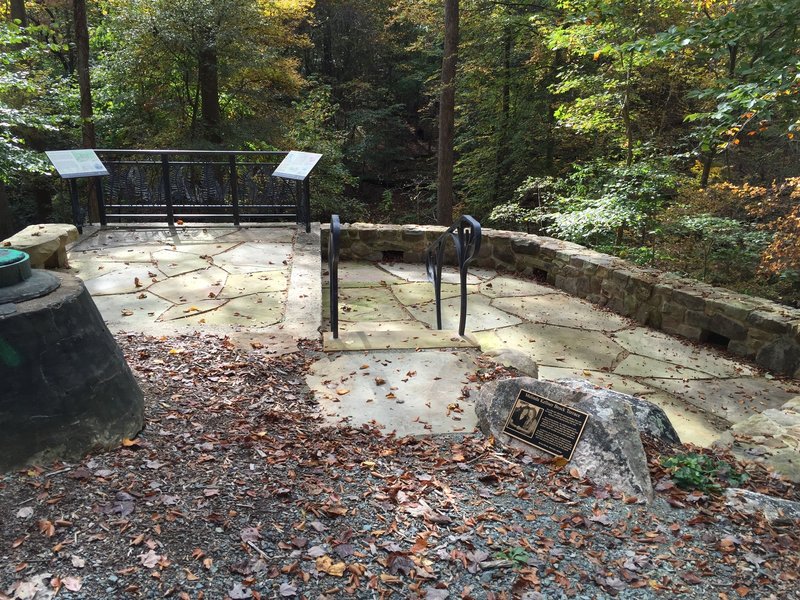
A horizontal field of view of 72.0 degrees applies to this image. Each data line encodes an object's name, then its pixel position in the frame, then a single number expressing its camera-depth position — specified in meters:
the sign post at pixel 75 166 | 6.51
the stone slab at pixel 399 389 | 3.01
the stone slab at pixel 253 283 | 5.21
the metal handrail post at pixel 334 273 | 3.95
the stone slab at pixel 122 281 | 5.11
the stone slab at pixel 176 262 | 5.78
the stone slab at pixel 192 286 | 5.04
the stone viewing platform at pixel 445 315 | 3.46
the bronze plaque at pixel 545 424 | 2.64
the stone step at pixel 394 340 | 3.98
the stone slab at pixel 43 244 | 5.13
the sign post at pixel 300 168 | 7.03
